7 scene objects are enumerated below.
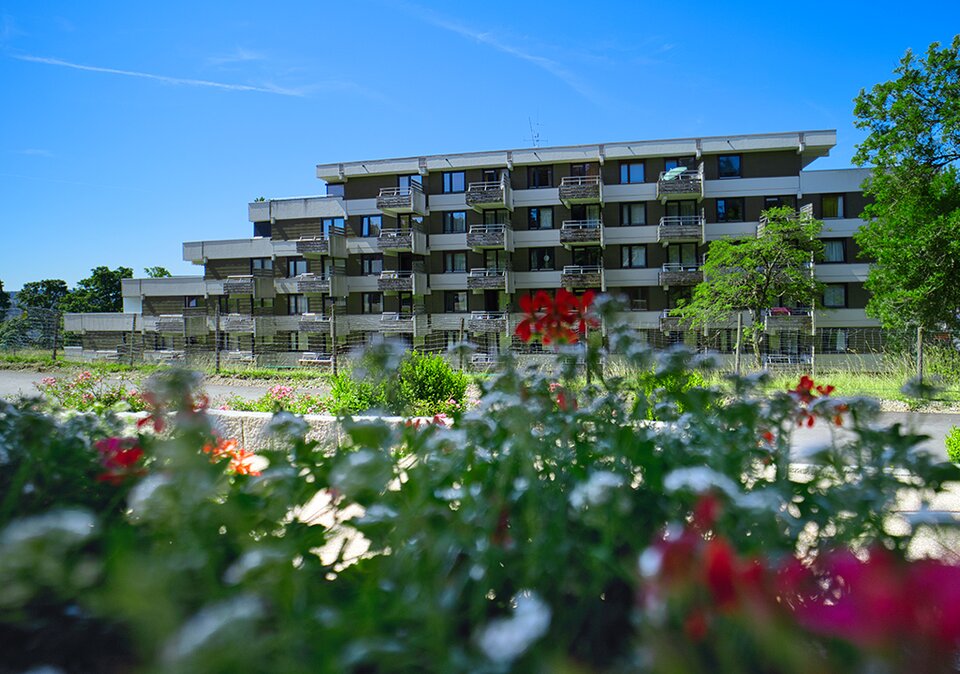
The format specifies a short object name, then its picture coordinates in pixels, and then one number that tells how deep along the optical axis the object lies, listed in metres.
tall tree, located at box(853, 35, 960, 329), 19.55
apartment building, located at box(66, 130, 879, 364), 33.41
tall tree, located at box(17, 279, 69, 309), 56.44
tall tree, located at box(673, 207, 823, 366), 26.70
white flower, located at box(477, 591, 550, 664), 0.73
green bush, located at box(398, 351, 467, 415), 8.93
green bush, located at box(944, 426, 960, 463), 6.12
